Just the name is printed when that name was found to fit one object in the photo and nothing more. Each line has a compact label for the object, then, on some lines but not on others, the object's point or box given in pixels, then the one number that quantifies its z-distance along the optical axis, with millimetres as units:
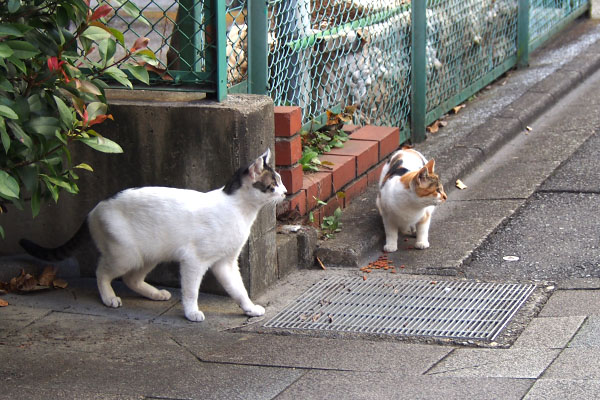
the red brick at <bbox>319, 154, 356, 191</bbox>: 5277
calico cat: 4957
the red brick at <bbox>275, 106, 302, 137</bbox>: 4695
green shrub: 2959
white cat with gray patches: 3980
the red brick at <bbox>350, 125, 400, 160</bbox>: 5819
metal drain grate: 3902
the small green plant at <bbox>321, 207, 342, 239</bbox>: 5027
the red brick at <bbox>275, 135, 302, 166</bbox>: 4719
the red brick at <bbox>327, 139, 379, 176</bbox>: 5508
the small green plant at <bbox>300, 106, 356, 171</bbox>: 5199
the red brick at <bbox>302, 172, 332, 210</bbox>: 4980
